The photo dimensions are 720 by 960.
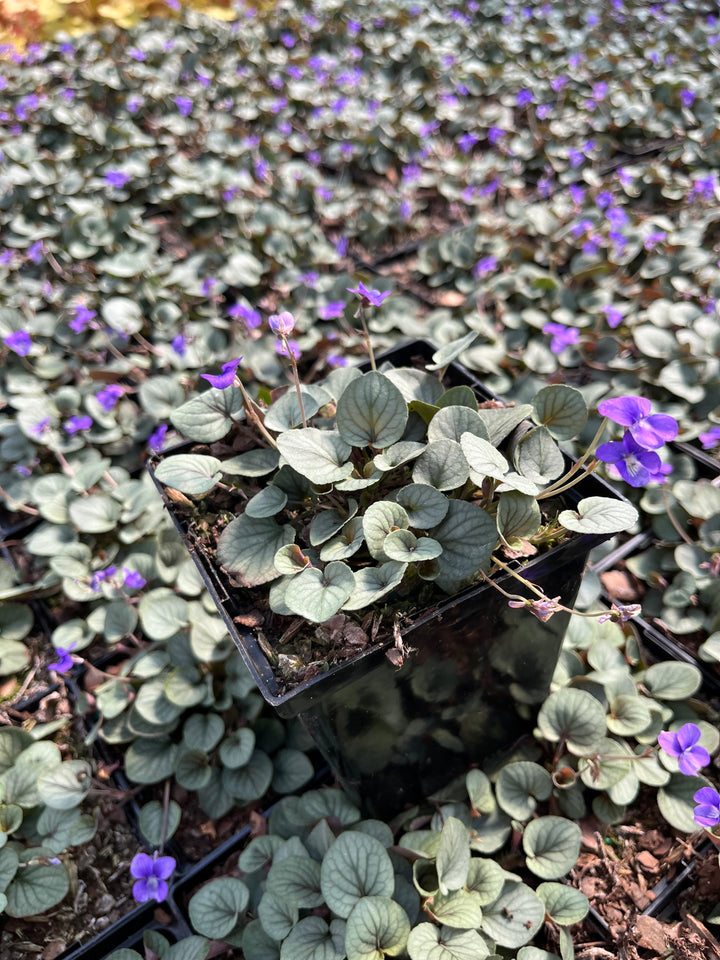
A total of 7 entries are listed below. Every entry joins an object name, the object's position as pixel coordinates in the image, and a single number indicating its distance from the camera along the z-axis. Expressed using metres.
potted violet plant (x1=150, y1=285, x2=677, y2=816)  0.23
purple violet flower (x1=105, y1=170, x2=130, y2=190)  0.62
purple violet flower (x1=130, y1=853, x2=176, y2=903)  0.27
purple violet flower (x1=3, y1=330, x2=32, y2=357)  0.46
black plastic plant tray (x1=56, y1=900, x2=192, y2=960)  0.29
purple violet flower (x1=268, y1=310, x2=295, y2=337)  0.25
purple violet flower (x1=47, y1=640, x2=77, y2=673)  0.34
